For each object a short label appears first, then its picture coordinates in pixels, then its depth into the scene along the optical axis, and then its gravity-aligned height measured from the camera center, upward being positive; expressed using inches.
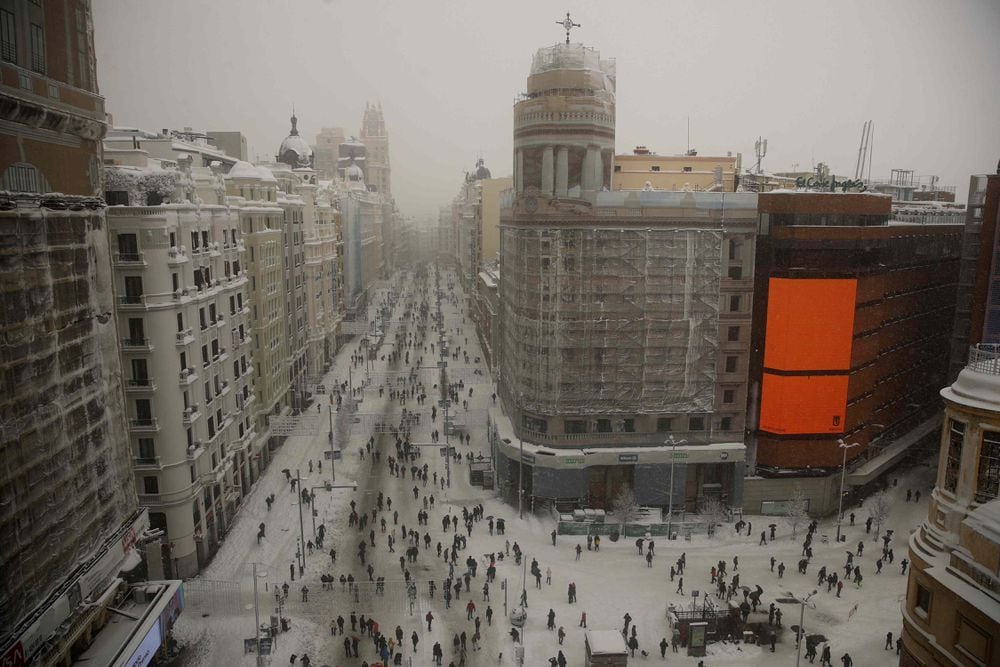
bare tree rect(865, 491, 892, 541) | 1822.6 -731.4
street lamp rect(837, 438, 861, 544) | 1889.4 -650.2
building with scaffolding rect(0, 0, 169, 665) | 754.8 -159.8
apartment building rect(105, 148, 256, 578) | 1477.6 -273.1
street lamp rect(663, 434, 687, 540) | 1852.7 -605.3
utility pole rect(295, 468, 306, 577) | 1601.9 -739.2
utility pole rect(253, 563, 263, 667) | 1263.8 -694.8
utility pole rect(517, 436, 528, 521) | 1915.6 -708.7
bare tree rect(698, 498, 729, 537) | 1839.3 -738.7
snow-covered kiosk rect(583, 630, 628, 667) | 1213.1 -703.4
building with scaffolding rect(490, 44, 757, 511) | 1870.1 -262.7
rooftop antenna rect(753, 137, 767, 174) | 2278.4 +192.0
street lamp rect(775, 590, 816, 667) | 1470.5 -762.6
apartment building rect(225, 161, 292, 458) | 2309.3 -191.3
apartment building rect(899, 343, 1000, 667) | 707.4 -332.6
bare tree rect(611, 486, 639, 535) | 1819.6 -716.3
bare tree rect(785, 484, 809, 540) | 1824.6 -726.1
